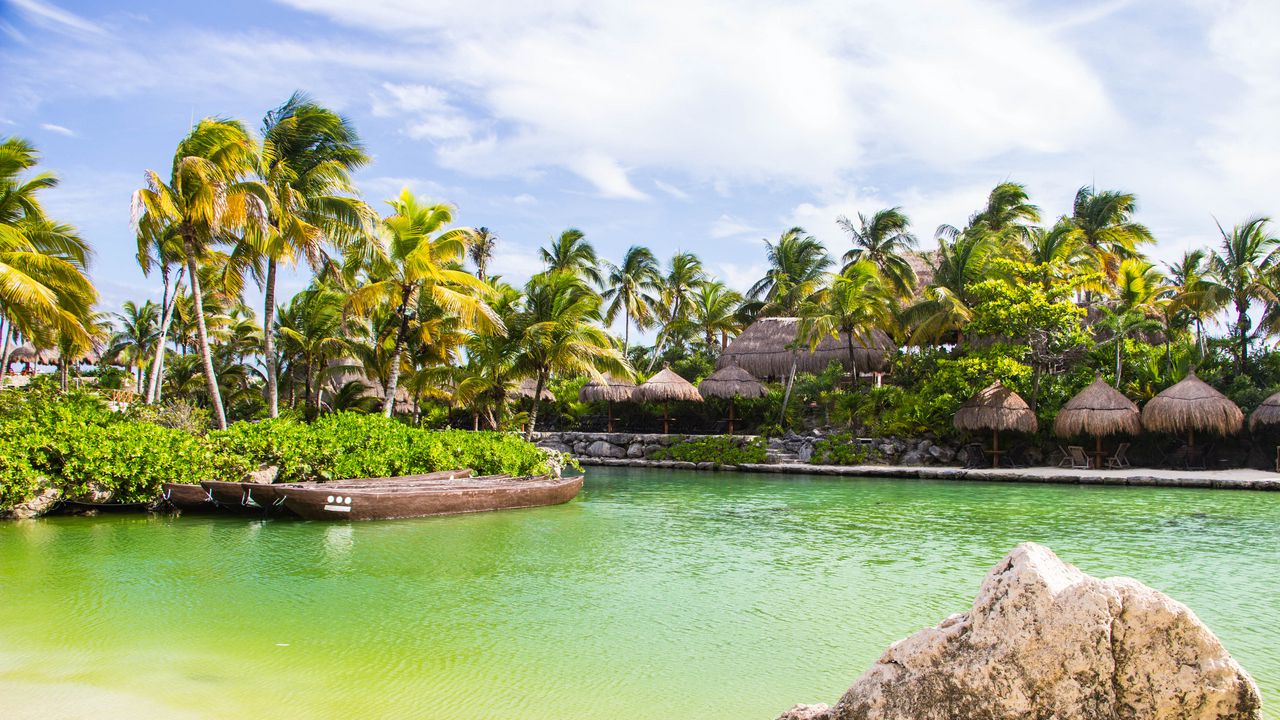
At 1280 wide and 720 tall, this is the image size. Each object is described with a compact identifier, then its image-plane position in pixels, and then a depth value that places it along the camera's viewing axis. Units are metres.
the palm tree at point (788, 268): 29.12
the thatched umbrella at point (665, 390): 22.92
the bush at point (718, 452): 21.12
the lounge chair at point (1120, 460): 18.06
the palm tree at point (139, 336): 31.97
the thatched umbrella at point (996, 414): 18.23
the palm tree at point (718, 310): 30.12
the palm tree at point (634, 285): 32.09
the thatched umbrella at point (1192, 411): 16.53
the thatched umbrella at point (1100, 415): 17.34
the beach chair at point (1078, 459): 18.44
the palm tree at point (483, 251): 34.22
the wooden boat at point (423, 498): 10.01
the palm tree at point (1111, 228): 25.12
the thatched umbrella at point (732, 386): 22.81
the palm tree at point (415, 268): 14.61
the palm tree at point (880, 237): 27.50
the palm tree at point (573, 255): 31.06
